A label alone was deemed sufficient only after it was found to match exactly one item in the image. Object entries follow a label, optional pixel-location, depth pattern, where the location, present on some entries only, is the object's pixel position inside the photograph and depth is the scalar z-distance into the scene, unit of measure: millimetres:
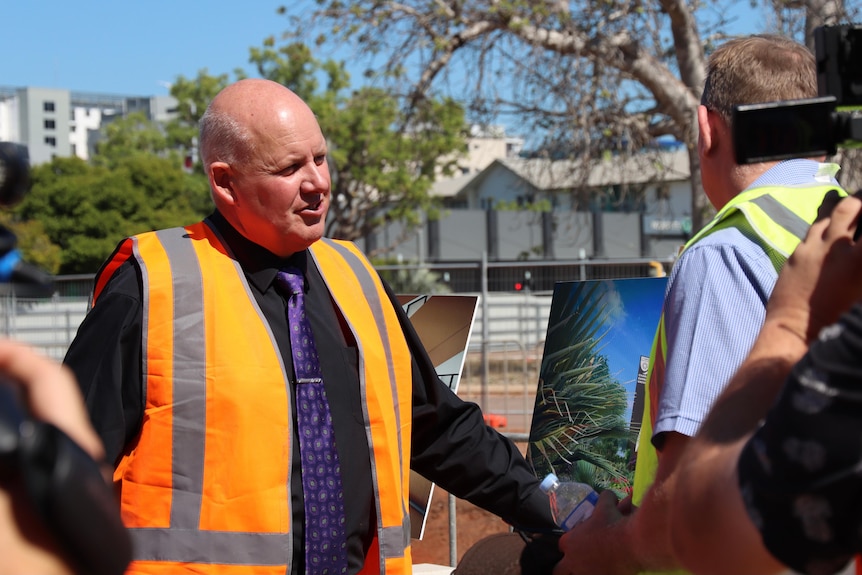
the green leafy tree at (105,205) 34719
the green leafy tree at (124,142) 42750
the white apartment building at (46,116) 98562
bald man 2531
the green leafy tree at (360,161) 24594
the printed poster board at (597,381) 2984
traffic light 18422
